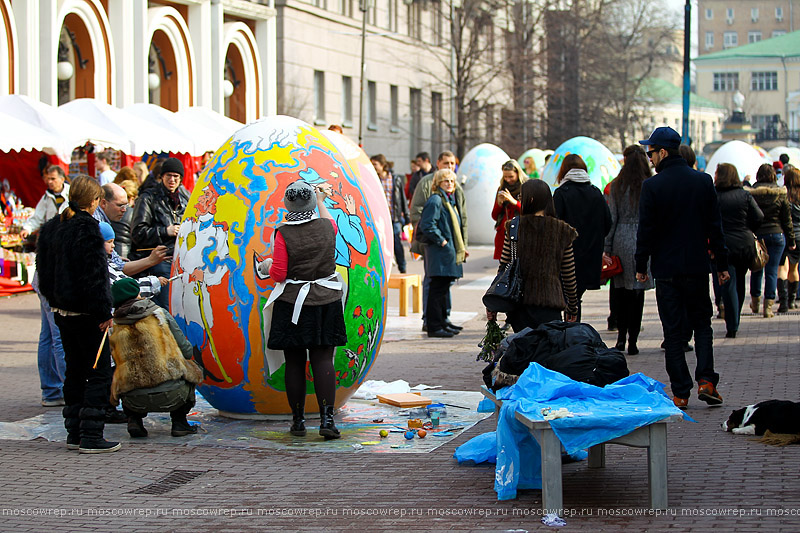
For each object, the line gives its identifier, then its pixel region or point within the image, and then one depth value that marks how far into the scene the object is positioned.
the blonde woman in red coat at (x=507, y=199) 12.96
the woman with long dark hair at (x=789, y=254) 15.13
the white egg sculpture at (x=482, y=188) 27.70
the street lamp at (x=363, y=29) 35.34
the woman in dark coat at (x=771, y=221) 14.02
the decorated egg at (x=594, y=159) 20.87
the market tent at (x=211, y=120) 22.98
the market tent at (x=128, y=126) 19.42
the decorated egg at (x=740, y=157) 27.50
